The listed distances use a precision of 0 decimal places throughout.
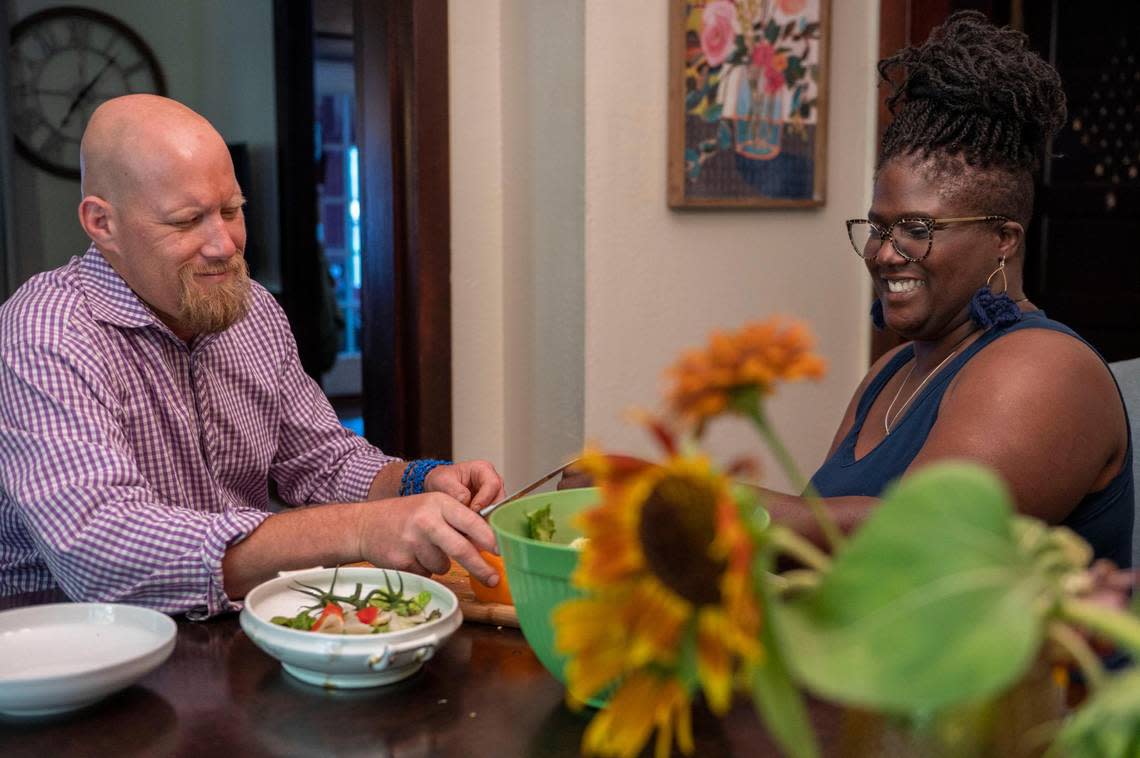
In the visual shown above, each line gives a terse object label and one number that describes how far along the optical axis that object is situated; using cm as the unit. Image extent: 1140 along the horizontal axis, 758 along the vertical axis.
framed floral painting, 273
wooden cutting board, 127
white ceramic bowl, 104
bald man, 137
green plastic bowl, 93
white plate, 98
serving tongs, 124
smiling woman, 143
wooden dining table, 95
